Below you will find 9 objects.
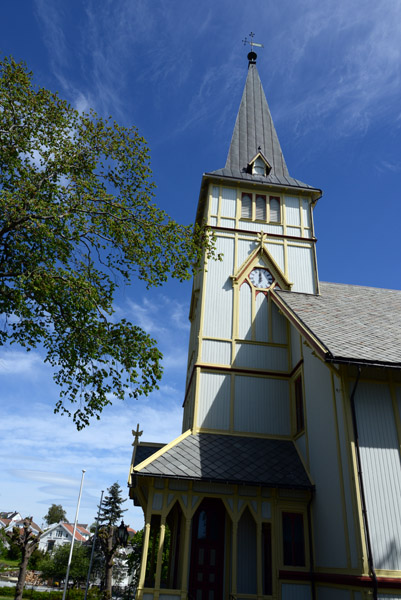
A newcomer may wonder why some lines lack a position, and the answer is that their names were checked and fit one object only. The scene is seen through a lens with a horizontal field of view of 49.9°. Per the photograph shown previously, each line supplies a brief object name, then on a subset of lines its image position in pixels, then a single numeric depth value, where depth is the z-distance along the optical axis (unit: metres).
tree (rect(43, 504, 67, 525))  117.13
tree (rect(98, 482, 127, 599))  55.00
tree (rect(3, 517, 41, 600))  26.80
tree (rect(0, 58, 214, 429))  11.26
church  11.07
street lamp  18.45
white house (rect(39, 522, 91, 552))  100.30
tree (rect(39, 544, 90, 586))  52.69
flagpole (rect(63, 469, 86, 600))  42.12
